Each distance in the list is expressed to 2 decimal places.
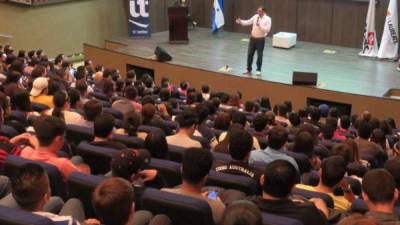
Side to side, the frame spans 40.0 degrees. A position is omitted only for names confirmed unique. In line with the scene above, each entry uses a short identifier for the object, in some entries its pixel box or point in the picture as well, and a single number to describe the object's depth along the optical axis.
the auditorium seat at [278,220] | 2.90
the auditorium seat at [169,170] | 4.00
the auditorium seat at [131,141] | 4.89
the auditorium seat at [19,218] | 2.61
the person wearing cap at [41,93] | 6.94
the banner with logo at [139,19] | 15.32
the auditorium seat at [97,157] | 4.25
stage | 11.62
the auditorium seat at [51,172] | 3.65
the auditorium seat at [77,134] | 5.10
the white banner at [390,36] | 13.55
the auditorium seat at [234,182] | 3.80
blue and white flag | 16.33
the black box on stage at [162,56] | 12.58
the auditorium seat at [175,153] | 4.74
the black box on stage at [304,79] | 10.85
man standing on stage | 11.75
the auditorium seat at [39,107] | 6.43
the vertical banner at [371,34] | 13.81
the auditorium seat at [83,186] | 3.50
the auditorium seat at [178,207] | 3.08
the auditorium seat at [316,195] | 3.78
